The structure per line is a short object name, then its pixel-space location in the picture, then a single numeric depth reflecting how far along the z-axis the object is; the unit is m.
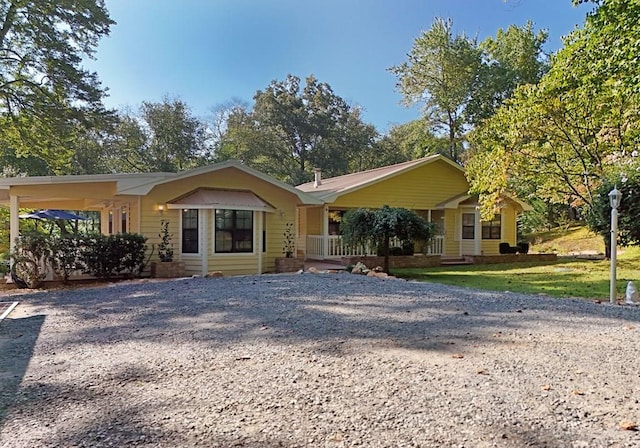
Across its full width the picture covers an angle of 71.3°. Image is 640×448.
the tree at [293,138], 34.62
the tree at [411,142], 32.44
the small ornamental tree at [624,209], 10.99
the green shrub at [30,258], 9.95
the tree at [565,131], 11.59
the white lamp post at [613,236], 7.64
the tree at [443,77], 30.00
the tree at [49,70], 15.27
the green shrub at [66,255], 10.49
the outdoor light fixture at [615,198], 7.64
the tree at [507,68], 29.17
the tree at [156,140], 29.81
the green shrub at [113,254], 10.96
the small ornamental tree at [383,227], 12.46
